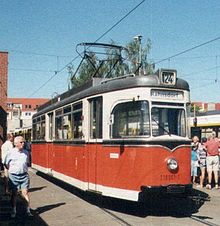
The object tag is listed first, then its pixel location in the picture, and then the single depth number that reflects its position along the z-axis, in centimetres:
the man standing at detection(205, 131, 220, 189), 1432
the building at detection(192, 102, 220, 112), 3518
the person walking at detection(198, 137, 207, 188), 1470
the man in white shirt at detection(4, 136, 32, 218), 941
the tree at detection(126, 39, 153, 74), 4425
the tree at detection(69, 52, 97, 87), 4782
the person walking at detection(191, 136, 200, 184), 1500
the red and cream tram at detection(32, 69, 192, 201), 944
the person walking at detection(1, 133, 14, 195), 1298
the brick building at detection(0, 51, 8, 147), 2734
